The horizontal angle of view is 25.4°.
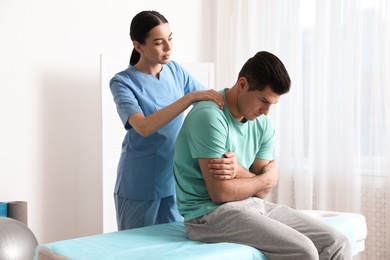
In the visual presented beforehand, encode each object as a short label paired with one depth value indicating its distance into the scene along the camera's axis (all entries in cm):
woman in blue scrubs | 353
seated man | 323
